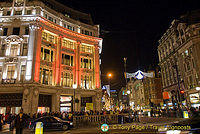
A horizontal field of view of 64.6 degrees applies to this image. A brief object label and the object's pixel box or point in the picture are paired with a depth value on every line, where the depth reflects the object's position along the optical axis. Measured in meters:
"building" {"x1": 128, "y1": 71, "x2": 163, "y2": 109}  78.19
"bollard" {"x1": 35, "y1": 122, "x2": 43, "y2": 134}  9.46
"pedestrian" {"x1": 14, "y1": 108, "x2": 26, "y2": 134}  10.18
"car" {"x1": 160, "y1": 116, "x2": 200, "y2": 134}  8.72
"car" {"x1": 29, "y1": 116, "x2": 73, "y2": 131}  16.72
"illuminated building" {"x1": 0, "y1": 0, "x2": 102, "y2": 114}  28.33
